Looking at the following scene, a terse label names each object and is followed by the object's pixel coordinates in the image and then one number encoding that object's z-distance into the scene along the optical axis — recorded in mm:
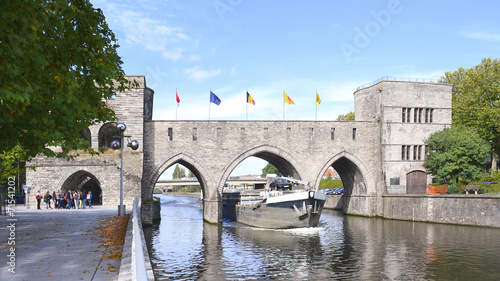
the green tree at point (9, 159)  23141
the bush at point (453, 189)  32062
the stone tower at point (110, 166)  29047
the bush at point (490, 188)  29856
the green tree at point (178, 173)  138625
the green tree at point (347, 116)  61569
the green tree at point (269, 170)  93312
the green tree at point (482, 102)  43344
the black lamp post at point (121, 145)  19328
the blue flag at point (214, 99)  35094
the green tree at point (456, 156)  33875
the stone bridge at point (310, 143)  33250
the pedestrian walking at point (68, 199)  26925
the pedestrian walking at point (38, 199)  26328
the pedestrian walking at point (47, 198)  27219
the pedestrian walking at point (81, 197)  27256
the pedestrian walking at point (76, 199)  27041
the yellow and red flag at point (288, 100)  36062
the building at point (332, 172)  90844
